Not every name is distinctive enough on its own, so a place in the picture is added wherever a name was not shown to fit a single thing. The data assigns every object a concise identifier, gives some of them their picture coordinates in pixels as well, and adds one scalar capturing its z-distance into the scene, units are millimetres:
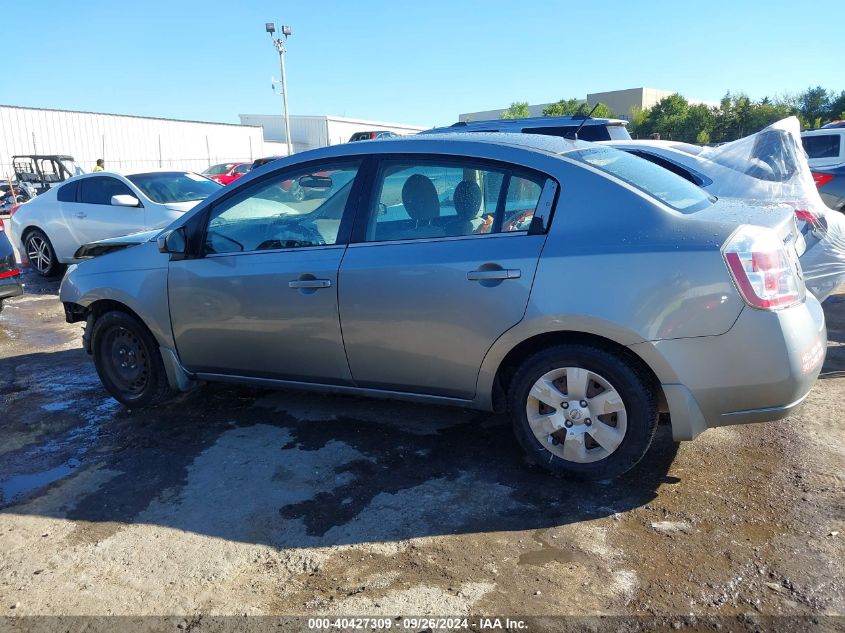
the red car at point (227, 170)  22888
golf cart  21953
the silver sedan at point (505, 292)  3078
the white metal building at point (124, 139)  32688
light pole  35500
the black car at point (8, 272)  7063
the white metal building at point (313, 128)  57253
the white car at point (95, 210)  9359
